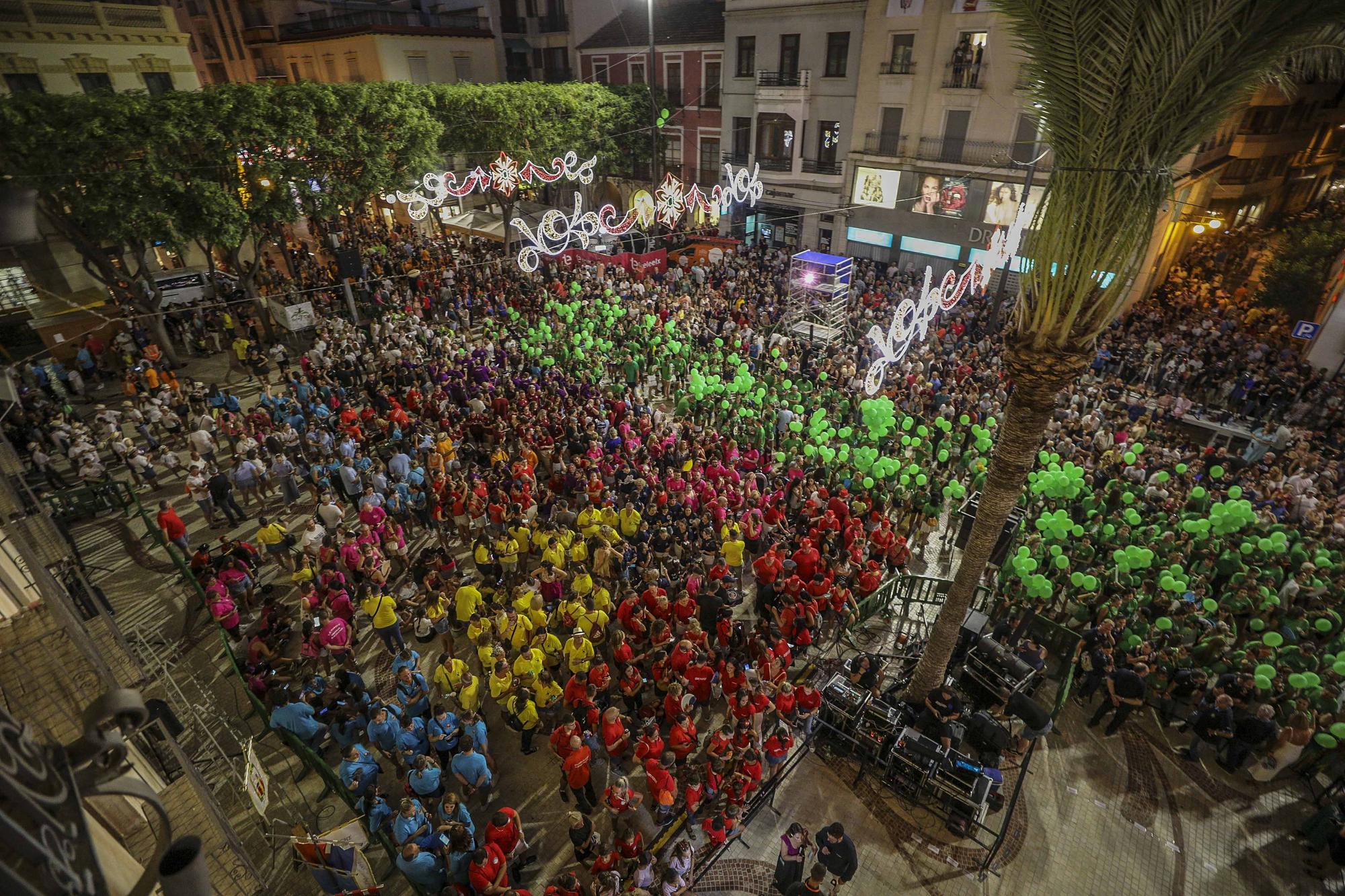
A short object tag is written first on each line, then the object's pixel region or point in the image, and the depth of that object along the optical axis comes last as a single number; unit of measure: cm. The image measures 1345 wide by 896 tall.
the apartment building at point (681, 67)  3256
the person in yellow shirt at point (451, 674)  832
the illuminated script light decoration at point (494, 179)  1922
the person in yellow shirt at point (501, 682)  828
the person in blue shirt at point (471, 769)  746
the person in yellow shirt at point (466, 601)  945
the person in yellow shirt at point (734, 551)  1074
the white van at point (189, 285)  2353
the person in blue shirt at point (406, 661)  838
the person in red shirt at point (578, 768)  751
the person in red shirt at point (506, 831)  674
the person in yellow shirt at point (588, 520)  1133
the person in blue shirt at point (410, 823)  672
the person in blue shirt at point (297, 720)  806
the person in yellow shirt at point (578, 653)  864
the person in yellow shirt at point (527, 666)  845
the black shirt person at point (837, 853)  682
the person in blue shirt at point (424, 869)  651
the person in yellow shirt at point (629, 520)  1139
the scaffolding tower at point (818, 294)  2095
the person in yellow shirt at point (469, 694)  823
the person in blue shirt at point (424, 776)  729
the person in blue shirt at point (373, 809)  719
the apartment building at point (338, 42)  3328
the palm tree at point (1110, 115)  487
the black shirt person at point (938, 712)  869
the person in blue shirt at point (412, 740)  790
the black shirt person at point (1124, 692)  913
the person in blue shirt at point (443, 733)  784
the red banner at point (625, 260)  2659
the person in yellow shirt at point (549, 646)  879
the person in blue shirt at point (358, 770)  721
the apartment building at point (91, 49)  2167
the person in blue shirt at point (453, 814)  675
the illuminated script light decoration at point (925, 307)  1442
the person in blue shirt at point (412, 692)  816
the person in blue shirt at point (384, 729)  768
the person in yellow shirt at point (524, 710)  827
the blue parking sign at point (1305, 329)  1883
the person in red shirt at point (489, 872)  640
